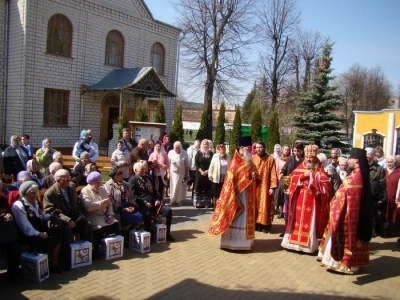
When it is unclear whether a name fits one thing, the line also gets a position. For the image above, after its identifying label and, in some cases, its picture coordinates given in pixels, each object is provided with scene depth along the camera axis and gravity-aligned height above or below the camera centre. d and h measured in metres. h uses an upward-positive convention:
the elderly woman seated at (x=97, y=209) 6.04 -1.29
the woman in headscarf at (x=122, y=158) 8.65 -0.66
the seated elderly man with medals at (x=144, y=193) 6.95 -1.14
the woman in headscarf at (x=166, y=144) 11.98 -0.35
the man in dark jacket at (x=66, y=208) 5.51 -1.20
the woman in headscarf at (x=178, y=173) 10.39 -1.08
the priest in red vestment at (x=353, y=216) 5.71 -1.10
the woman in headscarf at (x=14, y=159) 8.87 -0.81
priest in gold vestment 8.08 -1.09
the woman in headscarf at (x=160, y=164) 9.70 -0.83
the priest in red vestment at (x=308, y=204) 6.71 -1.11
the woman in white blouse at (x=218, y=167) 9.88 -0.81
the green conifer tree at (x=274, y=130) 23.75 +0.55
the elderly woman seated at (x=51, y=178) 6.58 -0.90
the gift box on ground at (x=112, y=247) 5.98 -1.86
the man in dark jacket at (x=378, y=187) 8.14 -0.90
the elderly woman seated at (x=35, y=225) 5.11 -1.37
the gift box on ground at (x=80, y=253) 5.52 -1.84
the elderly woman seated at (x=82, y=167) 7.33 -0.77
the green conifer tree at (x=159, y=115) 20.48 +0.94
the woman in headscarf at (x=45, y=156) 8.68 -0.70
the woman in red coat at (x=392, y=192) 8.44 -1.02
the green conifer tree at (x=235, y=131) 25.49 +0.41
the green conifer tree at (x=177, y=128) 21.56 +0.30
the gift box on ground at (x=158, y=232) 7.00 -1.85
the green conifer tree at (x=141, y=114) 19.25 +0.89
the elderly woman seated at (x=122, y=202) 6.56 -1.25
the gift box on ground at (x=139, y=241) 6.42 -1.86
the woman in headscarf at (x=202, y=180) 10.41 -1.25
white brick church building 17.20 +3.05
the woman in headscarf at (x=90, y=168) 6.95 -0.72
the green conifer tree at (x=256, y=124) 24.98 +0.90
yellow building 21.33 +0.89
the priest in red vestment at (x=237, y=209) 6.67 -1.27
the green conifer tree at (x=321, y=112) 20.83 +1.68
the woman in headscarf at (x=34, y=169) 6.86 -0.79
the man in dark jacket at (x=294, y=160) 8.41 -0.45
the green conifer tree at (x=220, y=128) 25.30 +0.52
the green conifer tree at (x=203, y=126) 24.28 +0.57
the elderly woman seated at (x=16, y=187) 5.51 -1.01
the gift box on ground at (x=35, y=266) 4.98 -1.86
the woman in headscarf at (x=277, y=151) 10.92 -0.34
